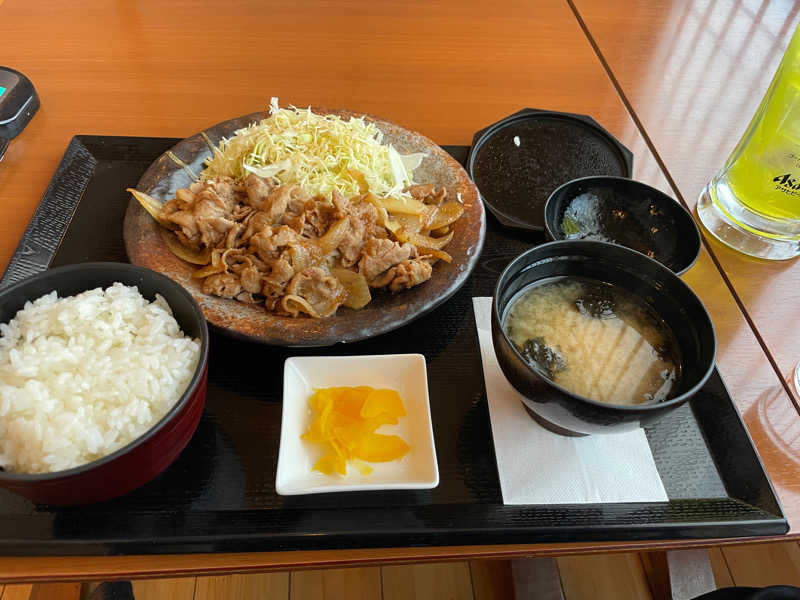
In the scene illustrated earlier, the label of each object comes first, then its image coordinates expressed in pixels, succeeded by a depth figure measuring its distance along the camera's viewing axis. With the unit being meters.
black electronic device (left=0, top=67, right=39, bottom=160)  0.52
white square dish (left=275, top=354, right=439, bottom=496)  0.32
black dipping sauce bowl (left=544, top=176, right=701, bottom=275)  0.41
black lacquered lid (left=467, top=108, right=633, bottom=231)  0.49
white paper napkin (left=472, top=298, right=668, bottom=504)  0.34
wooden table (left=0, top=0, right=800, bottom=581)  0.50
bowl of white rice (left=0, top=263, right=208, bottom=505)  0.28
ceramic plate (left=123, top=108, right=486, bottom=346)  0.37
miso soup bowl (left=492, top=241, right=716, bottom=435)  0.30
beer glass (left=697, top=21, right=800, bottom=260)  0.37
